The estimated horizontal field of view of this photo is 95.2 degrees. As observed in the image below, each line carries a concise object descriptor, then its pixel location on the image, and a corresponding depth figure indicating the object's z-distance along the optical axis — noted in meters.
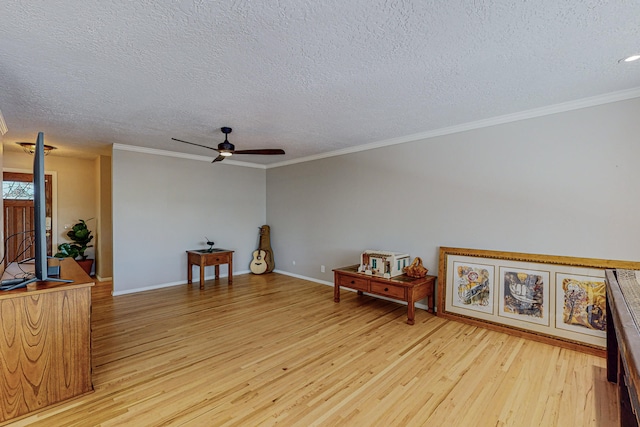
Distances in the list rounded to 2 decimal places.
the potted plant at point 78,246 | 5.66
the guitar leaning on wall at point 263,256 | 6.32
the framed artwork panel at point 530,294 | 2.87
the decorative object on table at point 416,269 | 3.86
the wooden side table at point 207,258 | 5.18
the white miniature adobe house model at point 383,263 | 3.98
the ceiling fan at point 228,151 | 3.67
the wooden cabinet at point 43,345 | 1.91
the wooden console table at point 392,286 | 3.55
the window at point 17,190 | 5.52
